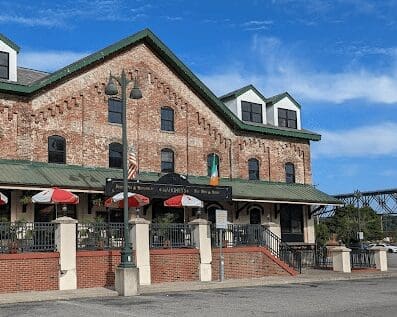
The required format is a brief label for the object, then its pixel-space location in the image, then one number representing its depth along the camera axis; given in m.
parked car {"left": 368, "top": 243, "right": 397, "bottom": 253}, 72.25
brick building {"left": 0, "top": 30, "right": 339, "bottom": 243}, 26.27
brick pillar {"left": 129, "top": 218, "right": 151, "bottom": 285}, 21.62
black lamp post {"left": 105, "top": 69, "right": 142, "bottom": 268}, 18.70
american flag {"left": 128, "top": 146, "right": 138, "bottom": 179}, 27.17
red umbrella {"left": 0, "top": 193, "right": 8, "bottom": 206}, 21.77
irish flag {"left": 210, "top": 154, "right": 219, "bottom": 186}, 30.72
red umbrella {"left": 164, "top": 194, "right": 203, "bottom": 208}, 25.84
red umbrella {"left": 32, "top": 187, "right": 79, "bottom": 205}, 22.08
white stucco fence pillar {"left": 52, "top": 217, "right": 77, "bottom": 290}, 19.83
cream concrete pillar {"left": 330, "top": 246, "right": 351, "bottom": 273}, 28.09
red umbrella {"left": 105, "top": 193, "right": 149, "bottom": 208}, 24.52
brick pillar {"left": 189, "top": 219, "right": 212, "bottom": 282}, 23.41
